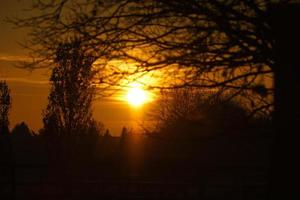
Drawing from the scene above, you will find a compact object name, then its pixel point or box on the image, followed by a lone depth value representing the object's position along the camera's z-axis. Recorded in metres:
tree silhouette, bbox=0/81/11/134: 57.02
